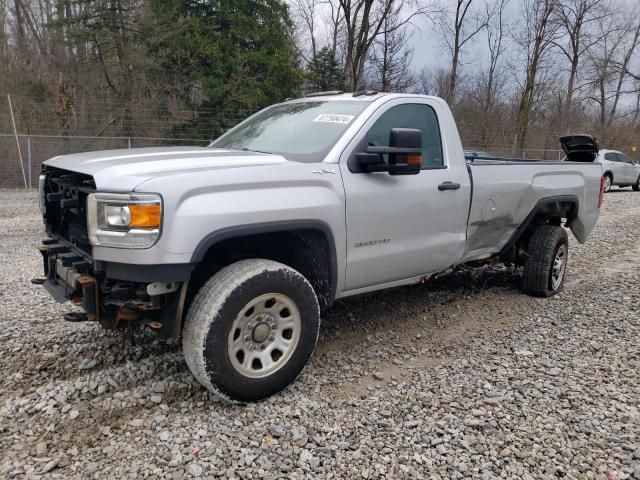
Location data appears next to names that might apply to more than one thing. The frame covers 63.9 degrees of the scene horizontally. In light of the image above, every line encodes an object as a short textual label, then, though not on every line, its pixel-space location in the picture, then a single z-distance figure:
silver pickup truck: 2.73
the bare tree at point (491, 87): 29.90
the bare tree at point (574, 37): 31.12
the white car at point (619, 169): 19.36
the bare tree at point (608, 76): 33.81
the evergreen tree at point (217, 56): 17.27
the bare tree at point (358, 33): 24.47
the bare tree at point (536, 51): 29.50
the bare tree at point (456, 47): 29.83
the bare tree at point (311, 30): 29.88
